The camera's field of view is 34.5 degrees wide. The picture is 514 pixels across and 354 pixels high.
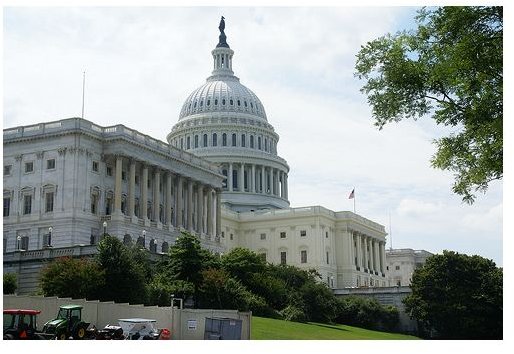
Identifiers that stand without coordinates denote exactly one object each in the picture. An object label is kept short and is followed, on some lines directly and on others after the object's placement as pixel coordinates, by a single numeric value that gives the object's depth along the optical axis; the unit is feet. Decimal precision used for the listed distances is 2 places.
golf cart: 140.97
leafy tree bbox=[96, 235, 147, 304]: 193.26
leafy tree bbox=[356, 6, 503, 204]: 103.96
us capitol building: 289.94
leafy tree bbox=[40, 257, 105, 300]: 184.65
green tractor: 133.49
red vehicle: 127.54
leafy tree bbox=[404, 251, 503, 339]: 263.49
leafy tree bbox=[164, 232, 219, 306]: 224.12
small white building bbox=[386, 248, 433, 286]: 585.42
